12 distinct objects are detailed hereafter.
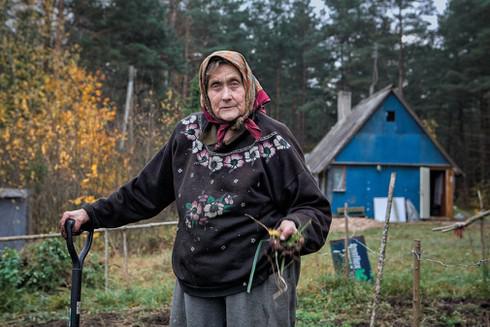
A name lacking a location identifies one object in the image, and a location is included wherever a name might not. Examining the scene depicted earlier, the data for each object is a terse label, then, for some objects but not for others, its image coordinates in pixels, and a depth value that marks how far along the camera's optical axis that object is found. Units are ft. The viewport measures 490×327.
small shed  26.23
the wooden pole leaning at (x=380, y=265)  10.64
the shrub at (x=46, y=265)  20.95
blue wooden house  66.23
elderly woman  6.84
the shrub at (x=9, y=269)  18.93
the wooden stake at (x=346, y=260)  19.60
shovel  7.95
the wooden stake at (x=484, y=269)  16.69
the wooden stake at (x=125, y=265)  21.45
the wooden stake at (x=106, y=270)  21.29
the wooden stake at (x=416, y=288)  11.08
